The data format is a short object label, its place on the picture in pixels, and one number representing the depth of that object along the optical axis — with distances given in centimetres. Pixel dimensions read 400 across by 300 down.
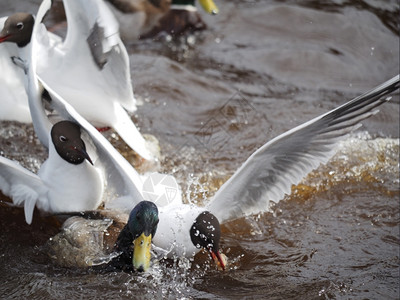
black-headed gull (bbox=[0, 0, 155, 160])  914
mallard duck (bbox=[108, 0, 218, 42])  1416
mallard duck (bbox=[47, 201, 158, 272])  749
